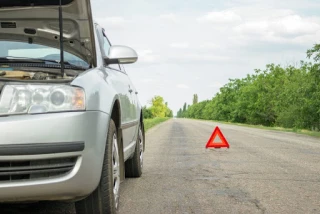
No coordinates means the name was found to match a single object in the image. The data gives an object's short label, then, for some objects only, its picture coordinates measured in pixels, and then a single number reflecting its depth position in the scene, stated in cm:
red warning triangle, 1227
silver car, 304
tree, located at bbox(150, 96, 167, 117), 13861
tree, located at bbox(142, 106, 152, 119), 8434
